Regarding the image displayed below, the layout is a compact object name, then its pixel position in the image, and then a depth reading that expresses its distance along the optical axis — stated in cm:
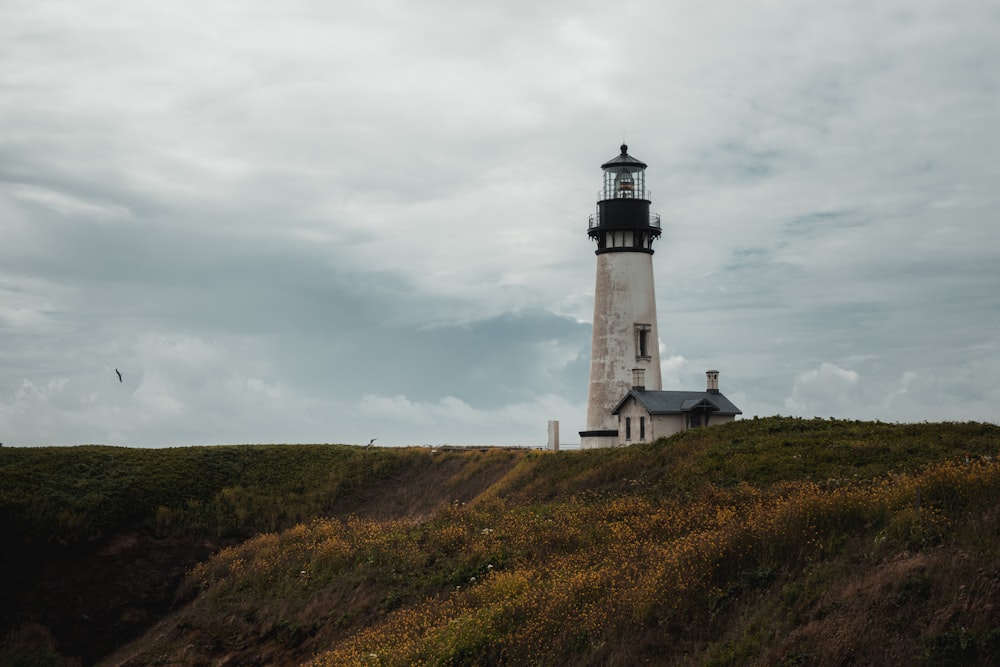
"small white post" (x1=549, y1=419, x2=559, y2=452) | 4821
